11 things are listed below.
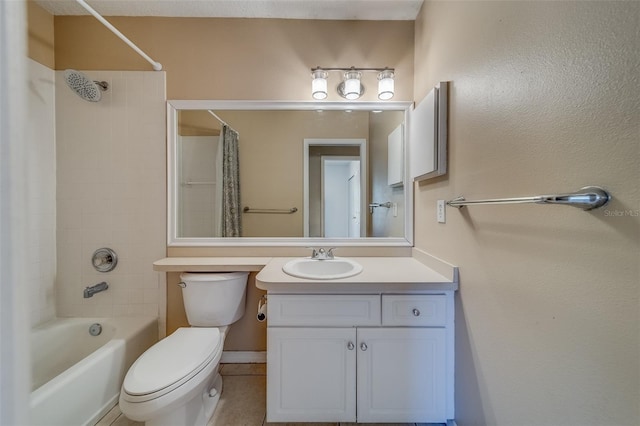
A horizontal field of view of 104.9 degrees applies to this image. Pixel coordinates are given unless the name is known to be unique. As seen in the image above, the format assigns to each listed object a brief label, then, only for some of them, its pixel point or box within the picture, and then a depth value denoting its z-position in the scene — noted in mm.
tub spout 1577
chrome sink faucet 1560
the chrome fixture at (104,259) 1667
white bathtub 1100
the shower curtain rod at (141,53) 1302
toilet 1000
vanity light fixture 1604
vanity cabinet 1145
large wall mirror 1705
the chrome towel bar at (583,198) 542
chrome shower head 1477
